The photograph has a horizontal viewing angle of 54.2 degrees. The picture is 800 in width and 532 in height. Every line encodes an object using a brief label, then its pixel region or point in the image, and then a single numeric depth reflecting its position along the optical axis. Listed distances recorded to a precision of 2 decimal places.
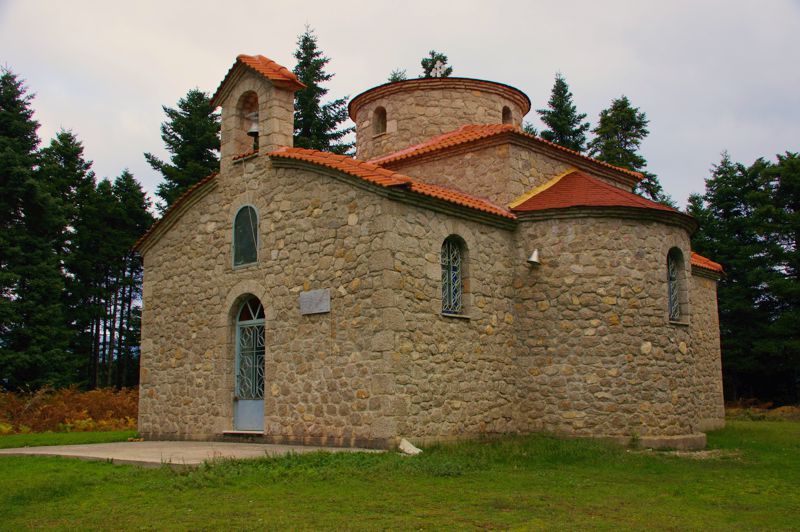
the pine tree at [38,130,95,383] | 30.94
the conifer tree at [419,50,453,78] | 38.16
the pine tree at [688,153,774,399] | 32.88
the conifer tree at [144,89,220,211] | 34.00
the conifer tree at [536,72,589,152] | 37.66
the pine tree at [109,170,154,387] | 34.31
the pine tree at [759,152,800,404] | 31.23
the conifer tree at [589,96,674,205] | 36.50
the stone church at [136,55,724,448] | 12.99
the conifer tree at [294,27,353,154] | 35.25
